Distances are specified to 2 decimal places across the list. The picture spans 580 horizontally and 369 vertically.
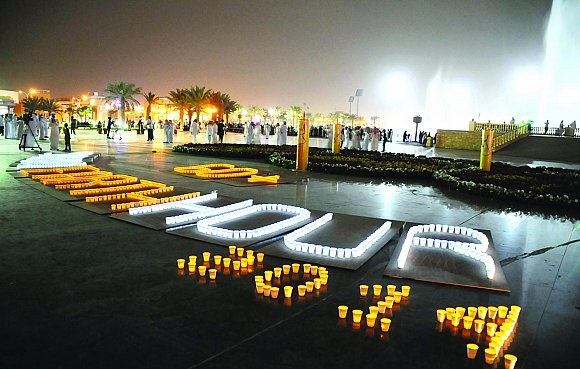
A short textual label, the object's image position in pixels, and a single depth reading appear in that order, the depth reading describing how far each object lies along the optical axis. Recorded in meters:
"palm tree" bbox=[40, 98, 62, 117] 73.31
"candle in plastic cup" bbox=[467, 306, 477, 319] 4.25
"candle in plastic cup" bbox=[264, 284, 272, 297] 4.66
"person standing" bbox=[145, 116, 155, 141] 35.81
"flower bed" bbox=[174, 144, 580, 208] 11.44
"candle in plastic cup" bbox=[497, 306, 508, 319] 4.31
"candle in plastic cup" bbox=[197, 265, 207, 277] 5.21
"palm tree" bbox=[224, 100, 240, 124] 71.50
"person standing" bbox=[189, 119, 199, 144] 36.09
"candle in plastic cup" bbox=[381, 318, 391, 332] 3.96
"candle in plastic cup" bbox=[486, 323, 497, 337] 3.94
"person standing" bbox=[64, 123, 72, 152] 21.43
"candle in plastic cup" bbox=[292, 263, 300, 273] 5.33
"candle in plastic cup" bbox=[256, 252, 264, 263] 5.71
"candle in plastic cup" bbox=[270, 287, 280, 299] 4.59
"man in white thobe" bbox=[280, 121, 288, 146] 34.02
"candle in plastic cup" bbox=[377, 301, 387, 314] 4.30
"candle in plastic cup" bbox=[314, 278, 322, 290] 4.91
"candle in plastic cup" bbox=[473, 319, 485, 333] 4.03
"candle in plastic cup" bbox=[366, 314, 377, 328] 4.04
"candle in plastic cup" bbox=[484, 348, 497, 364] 3.48
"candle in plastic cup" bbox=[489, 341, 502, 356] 3.61
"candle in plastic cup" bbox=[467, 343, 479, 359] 3.54
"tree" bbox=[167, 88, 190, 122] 63.41
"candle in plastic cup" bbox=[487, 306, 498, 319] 4.32
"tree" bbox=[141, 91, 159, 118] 65.82
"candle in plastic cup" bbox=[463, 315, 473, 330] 4.07
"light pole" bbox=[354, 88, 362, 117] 42.81
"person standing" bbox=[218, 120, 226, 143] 34.25
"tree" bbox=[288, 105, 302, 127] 117.14
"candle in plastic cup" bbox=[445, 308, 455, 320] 4.18
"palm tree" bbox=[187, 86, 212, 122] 62.72
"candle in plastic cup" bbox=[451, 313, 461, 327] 4.13
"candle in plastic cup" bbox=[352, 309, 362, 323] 4.08
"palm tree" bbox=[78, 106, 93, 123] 89.51
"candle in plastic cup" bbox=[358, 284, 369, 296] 4.76
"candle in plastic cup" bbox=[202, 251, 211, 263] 5.61
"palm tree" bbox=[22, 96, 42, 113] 71.12
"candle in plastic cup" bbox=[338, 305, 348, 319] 4.18
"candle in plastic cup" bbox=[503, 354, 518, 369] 3.37
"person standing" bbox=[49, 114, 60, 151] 22.59
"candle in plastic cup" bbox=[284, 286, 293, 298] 4.60
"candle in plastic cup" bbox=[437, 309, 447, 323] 4.20
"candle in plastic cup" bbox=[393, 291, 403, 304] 4.65
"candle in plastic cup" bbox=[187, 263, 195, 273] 5.33
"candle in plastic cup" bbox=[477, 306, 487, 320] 4.24
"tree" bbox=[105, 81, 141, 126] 65.50
